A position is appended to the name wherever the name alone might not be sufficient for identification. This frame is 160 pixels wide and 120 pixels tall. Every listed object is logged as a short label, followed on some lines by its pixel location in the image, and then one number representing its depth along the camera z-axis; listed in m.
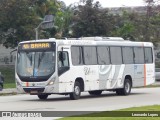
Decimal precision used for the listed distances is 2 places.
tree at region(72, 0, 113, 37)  59.47
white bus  27.56
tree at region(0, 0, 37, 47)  53.44
